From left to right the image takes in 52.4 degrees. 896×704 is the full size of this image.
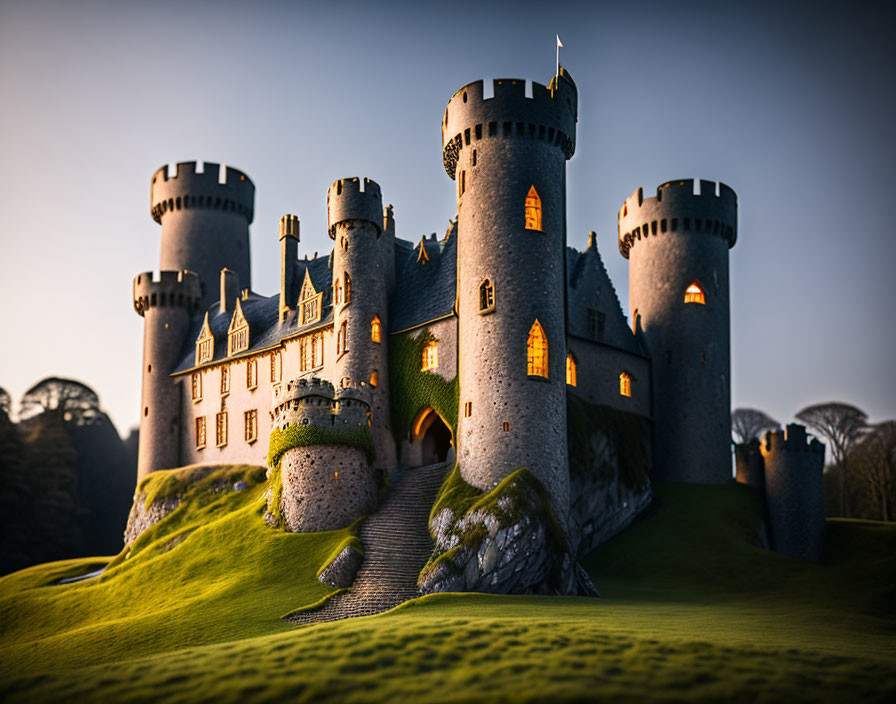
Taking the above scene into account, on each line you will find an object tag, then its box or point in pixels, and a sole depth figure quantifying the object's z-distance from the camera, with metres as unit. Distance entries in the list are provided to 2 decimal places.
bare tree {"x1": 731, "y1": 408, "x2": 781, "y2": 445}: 103.25
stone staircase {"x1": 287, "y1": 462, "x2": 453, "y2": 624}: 38.81
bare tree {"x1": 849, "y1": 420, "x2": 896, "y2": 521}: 72.38
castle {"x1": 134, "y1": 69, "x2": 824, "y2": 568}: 46.88
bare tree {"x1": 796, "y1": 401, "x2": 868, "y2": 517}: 84.25
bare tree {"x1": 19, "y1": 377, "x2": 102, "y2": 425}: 100.69
